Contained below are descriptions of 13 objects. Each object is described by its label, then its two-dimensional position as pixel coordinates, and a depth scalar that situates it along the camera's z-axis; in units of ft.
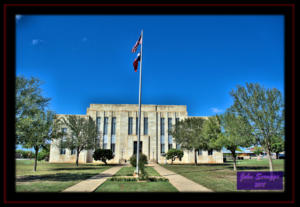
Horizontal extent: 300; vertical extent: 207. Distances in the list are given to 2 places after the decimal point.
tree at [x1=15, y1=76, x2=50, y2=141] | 43.62
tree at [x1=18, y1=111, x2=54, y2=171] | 66.73
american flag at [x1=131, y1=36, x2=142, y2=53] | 60.64
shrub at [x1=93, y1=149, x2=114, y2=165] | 122.62
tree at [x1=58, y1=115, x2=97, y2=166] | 104.47
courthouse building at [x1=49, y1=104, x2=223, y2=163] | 167.73
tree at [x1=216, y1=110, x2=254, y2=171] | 55.31
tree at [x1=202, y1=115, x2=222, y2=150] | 86.34
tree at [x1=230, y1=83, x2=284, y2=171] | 50.26
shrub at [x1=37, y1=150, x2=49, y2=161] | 162.09
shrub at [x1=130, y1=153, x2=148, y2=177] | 49.26
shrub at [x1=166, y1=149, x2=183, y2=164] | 134.92
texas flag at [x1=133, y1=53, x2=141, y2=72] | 61.98
